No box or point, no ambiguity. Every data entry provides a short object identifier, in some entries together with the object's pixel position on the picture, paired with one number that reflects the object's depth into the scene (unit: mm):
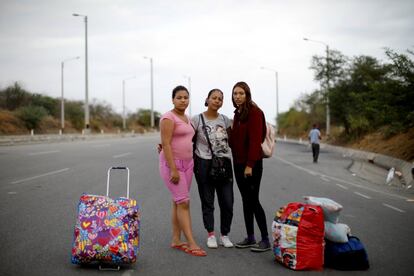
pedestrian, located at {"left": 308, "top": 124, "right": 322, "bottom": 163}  23188
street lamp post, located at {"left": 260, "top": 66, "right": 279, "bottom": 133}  69338
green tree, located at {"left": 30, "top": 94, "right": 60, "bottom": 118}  66825
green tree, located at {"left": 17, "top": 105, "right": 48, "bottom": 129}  54906
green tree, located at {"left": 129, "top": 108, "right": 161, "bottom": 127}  110688
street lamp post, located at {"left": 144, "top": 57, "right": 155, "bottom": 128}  83812
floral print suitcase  5305
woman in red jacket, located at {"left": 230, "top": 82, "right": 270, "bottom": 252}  6086
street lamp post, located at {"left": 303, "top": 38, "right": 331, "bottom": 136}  39656
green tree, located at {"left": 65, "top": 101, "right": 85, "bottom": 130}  70875
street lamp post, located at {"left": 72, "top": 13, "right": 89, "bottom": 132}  46450
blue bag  5512
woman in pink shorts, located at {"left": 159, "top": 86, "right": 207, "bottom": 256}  5934
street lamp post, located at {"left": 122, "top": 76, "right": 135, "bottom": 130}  78075
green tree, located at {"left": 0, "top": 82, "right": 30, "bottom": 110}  63625
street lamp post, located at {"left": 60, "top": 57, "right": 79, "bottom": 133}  55347
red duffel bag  5500
